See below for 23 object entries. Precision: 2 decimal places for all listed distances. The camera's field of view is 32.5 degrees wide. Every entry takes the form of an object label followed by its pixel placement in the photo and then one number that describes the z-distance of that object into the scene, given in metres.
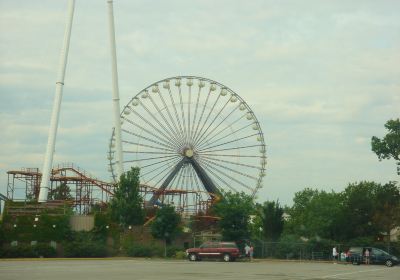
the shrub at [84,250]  59.26
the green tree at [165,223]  65.22
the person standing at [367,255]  54.04
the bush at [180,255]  59.74
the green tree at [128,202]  67.50
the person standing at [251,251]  57.71
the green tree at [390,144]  73.62
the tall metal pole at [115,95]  70.88
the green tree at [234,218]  65.06
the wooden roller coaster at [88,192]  76.44
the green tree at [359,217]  68.00
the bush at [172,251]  61.50
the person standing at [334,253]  58.79
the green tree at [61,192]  85.14
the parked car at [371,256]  53.94
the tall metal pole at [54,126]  64.50
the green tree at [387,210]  66.38
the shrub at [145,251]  61.09
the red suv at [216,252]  54.00
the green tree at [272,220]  68.19
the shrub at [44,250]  58.31
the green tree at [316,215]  72.75
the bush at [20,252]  55.46
